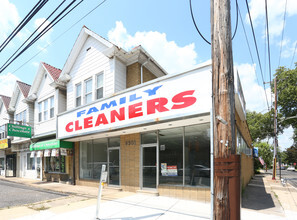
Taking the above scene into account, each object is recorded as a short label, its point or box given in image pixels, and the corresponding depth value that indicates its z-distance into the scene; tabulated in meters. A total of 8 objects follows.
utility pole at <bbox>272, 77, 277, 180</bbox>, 20.98
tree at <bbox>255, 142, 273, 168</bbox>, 38.94
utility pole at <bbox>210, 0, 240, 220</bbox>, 3.08
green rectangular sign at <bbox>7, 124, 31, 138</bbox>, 16.36
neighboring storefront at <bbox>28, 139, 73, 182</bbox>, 13.28
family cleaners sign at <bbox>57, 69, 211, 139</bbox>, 6.68
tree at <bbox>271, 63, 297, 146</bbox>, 28.50
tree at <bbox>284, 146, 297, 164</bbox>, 56.52
